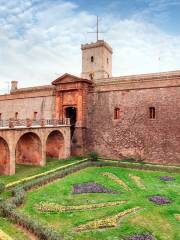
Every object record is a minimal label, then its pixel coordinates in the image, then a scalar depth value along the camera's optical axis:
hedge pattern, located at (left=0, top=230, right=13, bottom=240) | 9.77
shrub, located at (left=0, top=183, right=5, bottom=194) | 14.61
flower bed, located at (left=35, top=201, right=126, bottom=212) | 13.23
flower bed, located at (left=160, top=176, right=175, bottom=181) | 19.38
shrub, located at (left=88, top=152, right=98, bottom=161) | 25.28
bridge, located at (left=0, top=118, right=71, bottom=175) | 19.38
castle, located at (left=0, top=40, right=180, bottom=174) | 23.22
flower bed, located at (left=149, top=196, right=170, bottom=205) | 14.32
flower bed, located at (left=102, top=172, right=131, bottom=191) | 17.70
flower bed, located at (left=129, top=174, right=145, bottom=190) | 17.69
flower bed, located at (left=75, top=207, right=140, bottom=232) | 11.20
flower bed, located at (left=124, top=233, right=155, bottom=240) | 10.30
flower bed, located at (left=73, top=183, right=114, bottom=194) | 16.56
